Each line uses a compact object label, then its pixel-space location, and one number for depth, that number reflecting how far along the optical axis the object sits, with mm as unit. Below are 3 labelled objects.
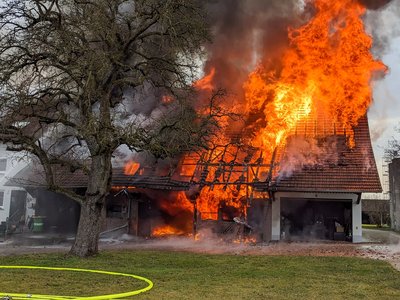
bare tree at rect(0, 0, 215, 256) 13469
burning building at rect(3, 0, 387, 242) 21875
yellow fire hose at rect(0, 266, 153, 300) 8055
